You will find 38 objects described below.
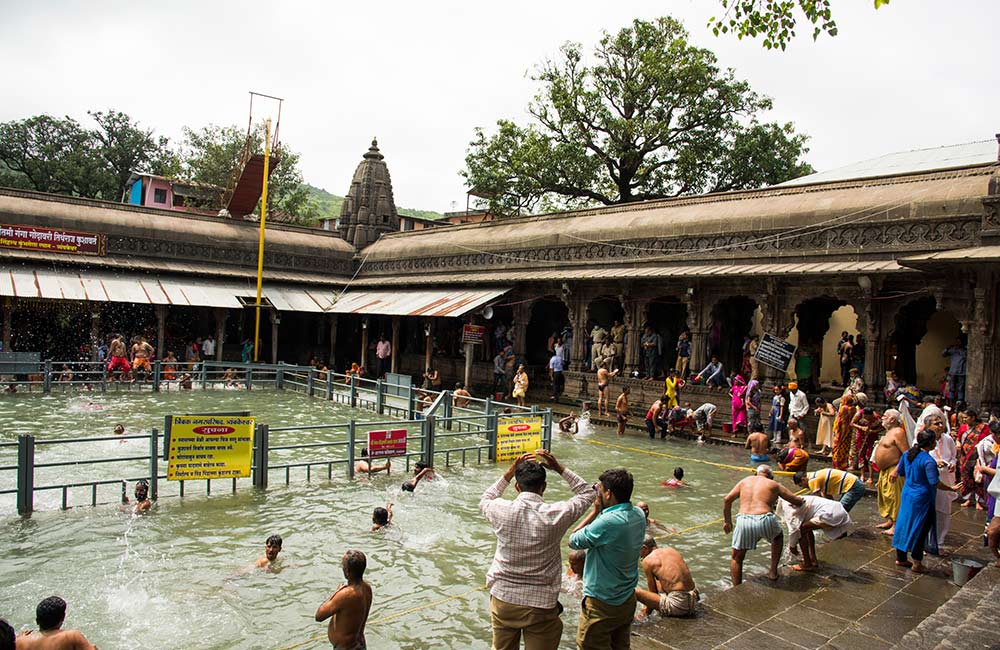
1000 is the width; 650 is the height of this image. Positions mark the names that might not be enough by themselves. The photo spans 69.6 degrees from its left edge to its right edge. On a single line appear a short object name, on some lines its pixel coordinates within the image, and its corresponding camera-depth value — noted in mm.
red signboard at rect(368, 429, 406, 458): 11844
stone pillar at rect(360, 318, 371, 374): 27094
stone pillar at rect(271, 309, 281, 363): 27172
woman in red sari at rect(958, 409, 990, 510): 10758
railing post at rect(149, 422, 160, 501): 9828
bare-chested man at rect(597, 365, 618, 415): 19734
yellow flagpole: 26375
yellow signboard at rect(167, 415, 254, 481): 9945
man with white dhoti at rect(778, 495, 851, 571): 7848
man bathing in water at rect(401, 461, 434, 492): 11406
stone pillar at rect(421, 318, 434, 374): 24125
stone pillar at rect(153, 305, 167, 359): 24047
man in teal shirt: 4637
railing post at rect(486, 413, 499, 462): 13839
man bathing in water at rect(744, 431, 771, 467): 10309
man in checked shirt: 4426
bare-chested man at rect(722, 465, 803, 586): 7230
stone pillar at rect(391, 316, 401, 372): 25584
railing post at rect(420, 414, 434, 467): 12602
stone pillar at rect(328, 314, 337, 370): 29141
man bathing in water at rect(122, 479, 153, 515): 9406
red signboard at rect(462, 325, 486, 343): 22500
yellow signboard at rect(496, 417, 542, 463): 13789
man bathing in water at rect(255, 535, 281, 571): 7828
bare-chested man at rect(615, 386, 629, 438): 17391
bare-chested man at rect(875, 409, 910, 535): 9016
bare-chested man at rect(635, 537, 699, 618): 6406
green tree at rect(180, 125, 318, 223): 45969
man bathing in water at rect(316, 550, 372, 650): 5348
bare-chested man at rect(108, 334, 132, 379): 21312
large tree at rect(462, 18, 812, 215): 35219
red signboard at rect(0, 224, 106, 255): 23734
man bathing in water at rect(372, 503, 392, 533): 9078
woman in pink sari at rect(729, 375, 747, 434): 17031
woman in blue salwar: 7762
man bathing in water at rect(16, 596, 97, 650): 4406
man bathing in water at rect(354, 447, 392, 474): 12201
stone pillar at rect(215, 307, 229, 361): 25694
